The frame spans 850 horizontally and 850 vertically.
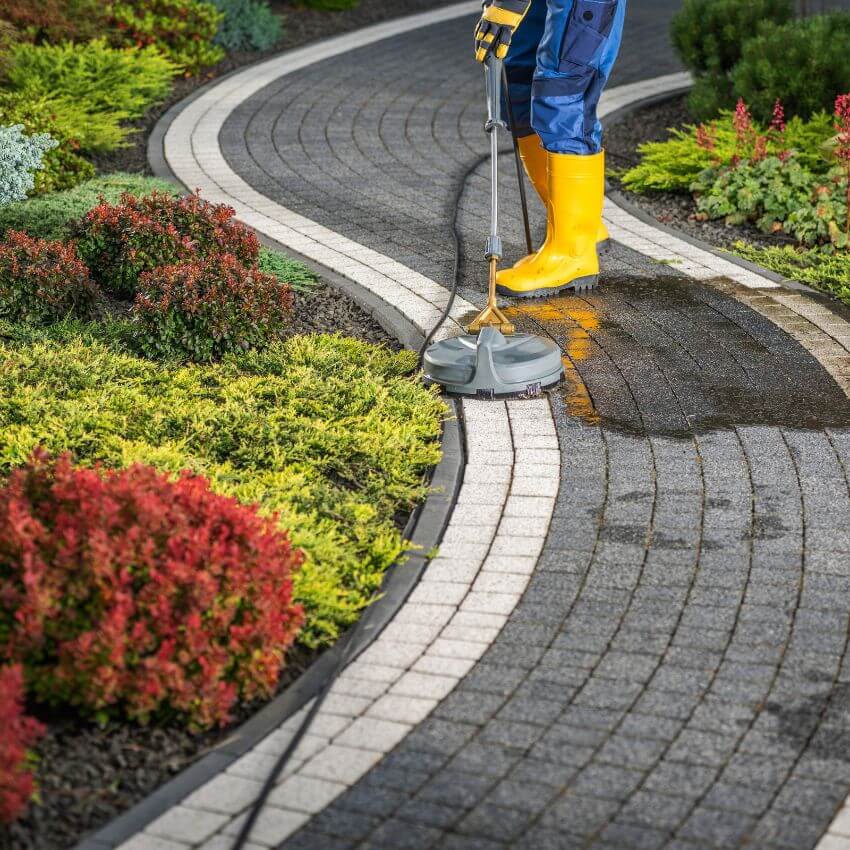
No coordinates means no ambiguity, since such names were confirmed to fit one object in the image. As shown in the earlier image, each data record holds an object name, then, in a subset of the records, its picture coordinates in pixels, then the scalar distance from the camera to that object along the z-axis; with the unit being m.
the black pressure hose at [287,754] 6.26
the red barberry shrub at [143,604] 6.96
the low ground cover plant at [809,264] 13.93
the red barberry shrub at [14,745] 6.12
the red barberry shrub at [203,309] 11.67
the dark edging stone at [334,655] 6.47
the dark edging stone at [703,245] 13.98
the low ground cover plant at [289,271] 13.71
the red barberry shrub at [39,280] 12.15
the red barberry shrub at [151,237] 12.71
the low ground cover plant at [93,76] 20.04
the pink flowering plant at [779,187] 15.16
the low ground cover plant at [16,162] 14.96
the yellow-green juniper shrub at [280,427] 8.76
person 12.65
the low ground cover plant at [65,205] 14.03
